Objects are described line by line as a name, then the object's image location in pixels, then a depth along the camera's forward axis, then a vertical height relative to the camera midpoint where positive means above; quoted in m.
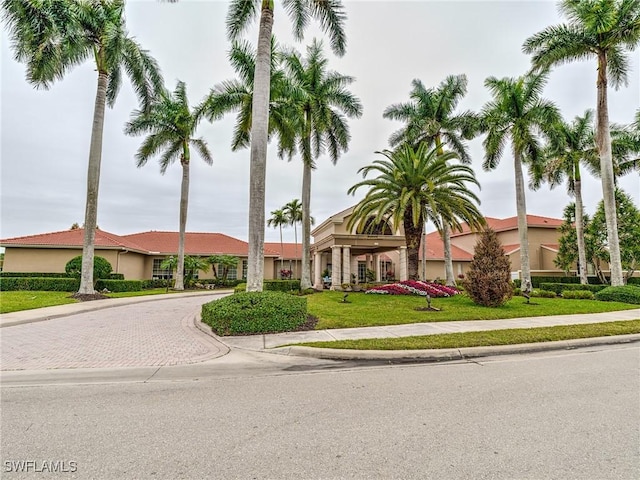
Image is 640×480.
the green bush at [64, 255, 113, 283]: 22.72 +0.59
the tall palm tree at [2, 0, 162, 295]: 16.62 +12.28
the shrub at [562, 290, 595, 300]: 18.75 -1.21
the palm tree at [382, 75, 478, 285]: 25.14 +11.70
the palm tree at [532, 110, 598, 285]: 24.62 +8.48
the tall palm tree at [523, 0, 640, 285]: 18.08 +12.78
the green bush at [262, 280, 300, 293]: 24.41 -0.77
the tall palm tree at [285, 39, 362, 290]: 22.44 +11.56
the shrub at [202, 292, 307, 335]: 9.29 -1.07
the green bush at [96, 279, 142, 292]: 23.18 -0.59
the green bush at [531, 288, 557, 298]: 20.37 -1.26
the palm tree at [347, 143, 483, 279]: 19.45 +4.80
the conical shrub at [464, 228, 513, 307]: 14.38 -0.07
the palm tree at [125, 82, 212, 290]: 26.62 +11.39
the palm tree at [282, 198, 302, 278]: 45.59 +8.48
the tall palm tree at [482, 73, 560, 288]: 22.35 +10.13
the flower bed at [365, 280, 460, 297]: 17.78 -0.84
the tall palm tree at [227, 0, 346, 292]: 11.54 +7.82
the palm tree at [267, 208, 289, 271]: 45.78 +7.51
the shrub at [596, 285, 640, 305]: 16.27 -1.08
